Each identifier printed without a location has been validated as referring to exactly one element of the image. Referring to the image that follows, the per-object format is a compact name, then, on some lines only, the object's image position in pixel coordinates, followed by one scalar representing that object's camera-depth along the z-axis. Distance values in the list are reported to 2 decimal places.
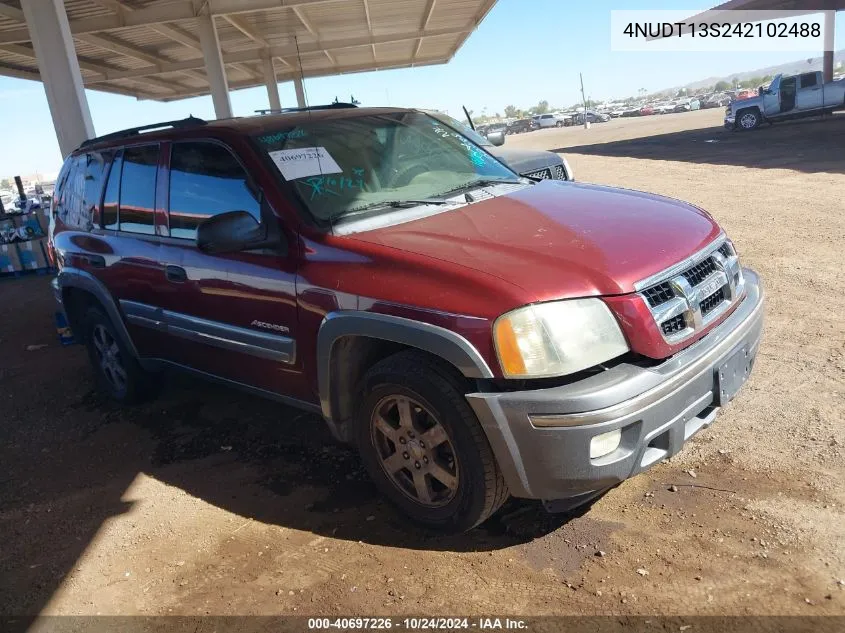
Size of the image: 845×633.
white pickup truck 23.59
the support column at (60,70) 9.01
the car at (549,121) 63.44
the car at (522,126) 64.19
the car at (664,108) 59.84
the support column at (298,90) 25.37
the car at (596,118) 59.00
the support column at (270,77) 21.30
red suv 2.47
